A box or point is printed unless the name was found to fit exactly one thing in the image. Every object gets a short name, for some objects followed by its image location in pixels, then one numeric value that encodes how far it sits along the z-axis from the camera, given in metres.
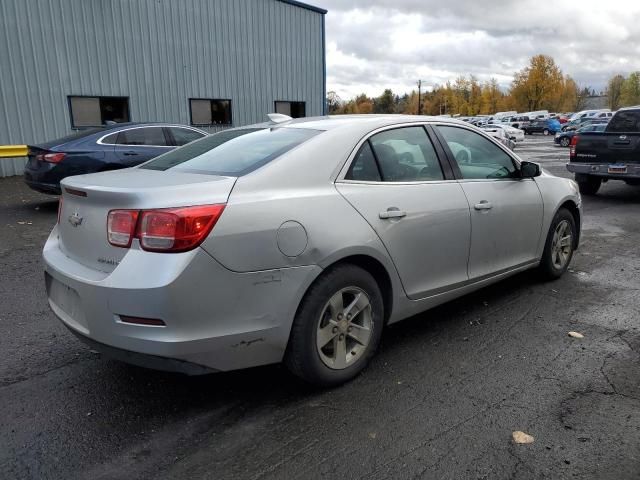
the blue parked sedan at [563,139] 32.75
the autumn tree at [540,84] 81.38
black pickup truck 10.11
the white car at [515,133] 36.62
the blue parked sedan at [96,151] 8.67
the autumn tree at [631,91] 101.06
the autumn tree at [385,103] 117.88
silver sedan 2.52
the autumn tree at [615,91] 106.06
